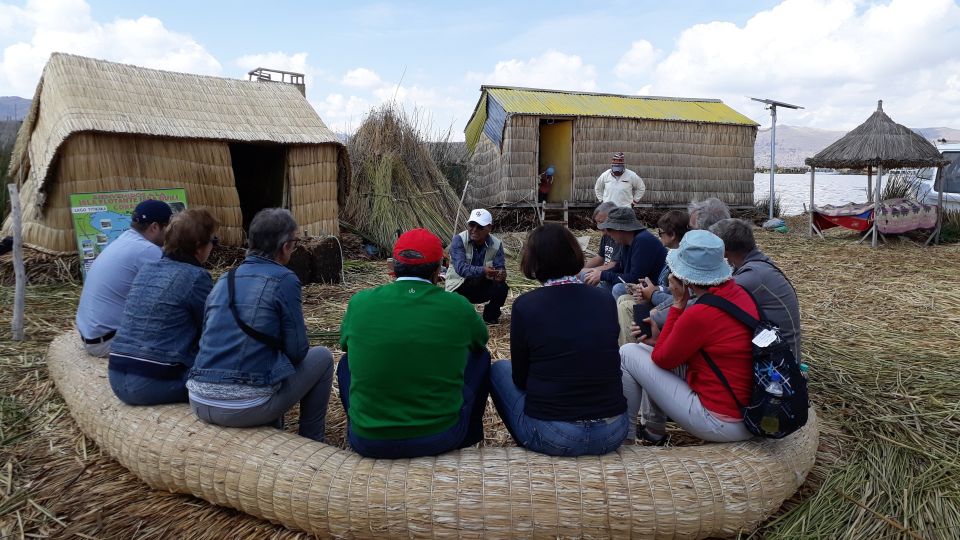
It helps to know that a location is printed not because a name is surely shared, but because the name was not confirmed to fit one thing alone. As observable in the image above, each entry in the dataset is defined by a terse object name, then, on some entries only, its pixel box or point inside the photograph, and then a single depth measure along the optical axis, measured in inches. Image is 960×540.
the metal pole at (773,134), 615.5
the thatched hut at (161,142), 283.7
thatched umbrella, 430.3
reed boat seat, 99.5
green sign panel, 270.1
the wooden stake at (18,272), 193.9
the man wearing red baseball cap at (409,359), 101.4
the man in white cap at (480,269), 220.1
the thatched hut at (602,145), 542.0
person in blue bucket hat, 106.0
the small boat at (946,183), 481.4
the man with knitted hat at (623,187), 402.3
